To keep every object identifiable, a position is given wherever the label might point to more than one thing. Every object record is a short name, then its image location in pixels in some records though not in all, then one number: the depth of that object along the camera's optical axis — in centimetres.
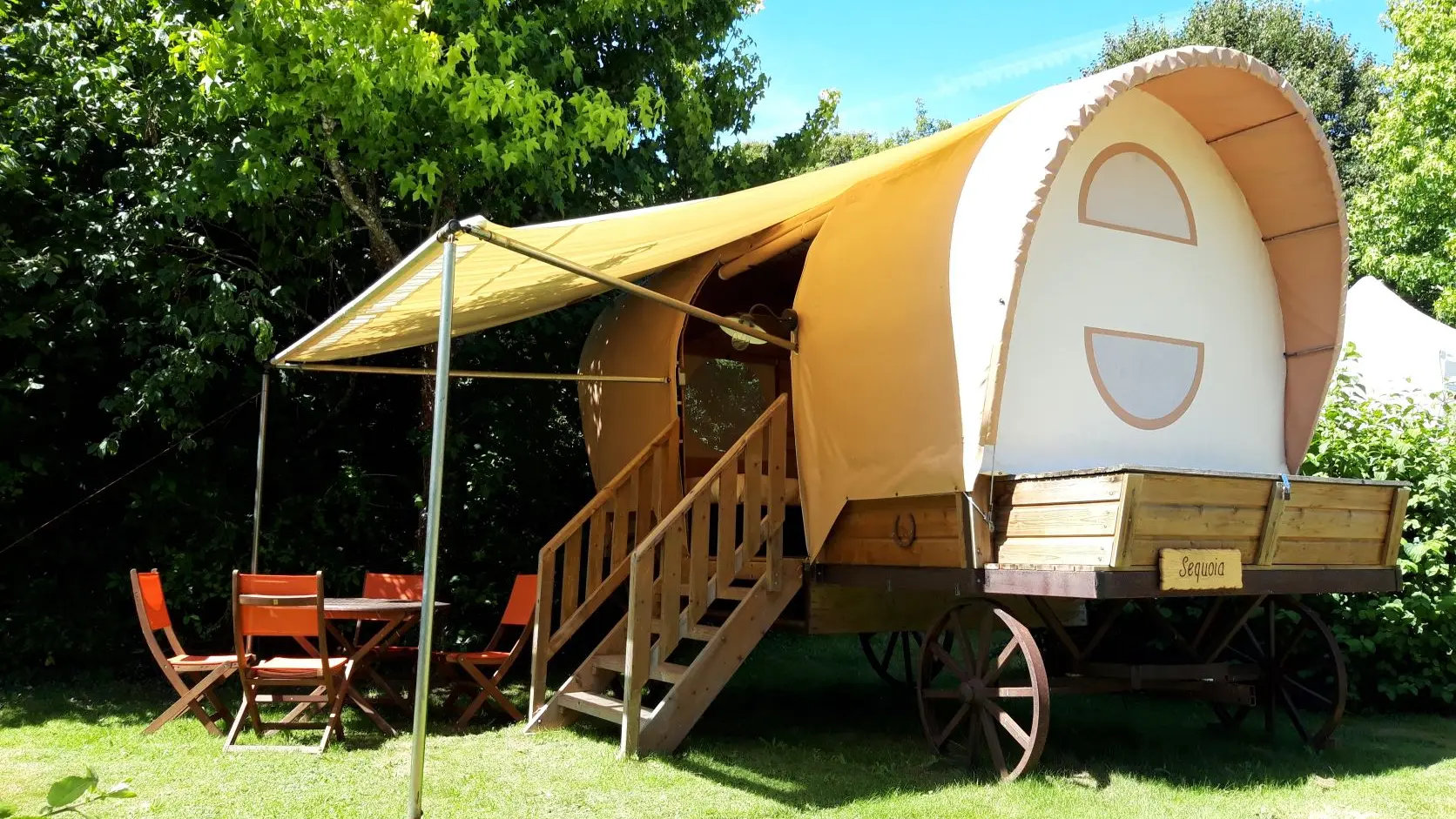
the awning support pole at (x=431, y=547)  333
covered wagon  447
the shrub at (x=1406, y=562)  628
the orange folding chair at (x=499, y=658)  595
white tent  909
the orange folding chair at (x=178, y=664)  552
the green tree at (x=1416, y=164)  1522
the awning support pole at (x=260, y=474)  635
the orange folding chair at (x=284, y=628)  522
